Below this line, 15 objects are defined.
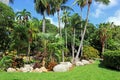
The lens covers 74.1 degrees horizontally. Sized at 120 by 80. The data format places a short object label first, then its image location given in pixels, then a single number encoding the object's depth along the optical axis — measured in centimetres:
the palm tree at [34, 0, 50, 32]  1065
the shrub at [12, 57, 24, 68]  696
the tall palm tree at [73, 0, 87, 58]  911
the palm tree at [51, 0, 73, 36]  987
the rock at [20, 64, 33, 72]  643
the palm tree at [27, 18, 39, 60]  925
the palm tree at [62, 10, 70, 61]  1204
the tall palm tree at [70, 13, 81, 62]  1194
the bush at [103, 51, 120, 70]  655
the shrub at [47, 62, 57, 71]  676
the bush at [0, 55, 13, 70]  662
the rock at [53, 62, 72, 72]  630
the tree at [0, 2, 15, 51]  1058
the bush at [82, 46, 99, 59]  1172
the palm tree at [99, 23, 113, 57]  1461
